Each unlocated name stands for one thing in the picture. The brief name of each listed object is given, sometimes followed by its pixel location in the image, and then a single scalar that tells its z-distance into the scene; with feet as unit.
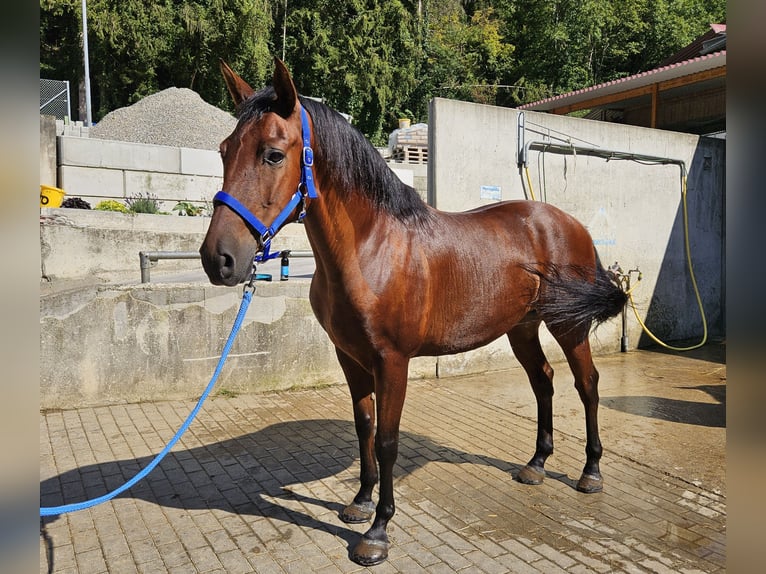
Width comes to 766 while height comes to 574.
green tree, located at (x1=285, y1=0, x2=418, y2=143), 97.91
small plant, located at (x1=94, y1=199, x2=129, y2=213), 30.68
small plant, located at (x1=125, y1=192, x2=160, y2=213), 31.50
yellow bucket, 27.09
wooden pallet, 67.46
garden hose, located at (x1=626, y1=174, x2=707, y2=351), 24.48
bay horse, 7.06
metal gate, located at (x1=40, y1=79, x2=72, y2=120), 63.93
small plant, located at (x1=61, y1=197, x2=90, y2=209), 29.30
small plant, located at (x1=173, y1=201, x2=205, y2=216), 33.78
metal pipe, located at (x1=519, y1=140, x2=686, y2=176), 20.97
